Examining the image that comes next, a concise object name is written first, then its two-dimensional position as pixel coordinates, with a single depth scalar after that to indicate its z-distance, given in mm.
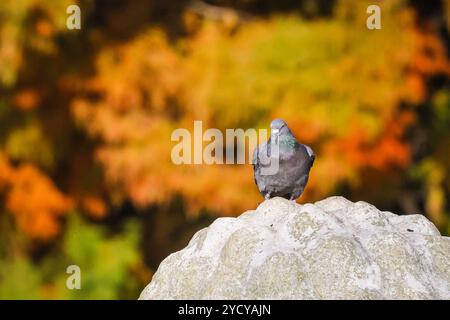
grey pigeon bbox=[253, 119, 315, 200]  7436
